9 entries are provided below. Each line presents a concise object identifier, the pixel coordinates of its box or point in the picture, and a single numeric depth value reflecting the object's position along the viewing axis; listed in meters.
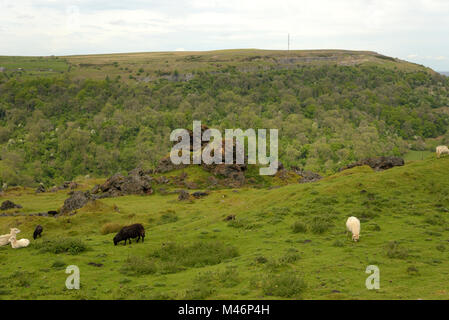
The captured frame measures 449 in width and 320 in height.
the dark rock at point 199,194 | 62.72
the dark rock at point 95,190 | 72.82
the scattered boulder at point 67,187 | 82.00
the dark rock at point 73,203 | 53.06
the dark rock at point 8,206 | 61.72
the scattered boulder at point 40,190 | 81.00
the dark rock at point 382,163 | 54.62
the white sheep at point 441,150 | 41.53
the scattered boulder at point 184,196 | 60.19
